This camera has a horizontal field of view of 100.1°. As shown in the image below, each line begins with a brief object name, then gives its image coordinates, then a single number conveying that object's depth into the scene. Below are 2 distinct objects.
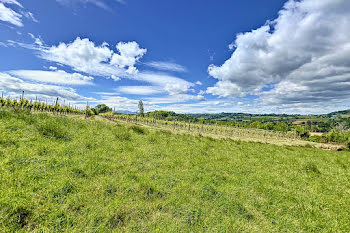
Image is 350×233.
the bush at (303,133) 66.24
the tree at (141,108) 132.98
